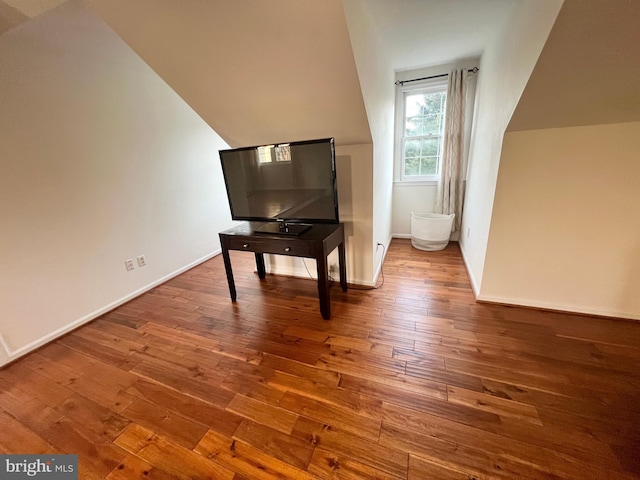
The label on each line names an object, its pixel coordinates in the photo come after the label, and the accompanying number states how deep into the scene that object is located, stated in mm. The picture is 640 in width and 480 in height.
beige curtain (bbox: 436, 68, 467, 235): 2961
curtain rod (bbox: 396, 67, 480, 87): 2866
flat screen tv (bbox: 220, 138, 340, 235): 1849
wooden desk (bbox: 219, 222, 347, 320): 1834
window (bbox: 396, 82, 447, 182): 3270
